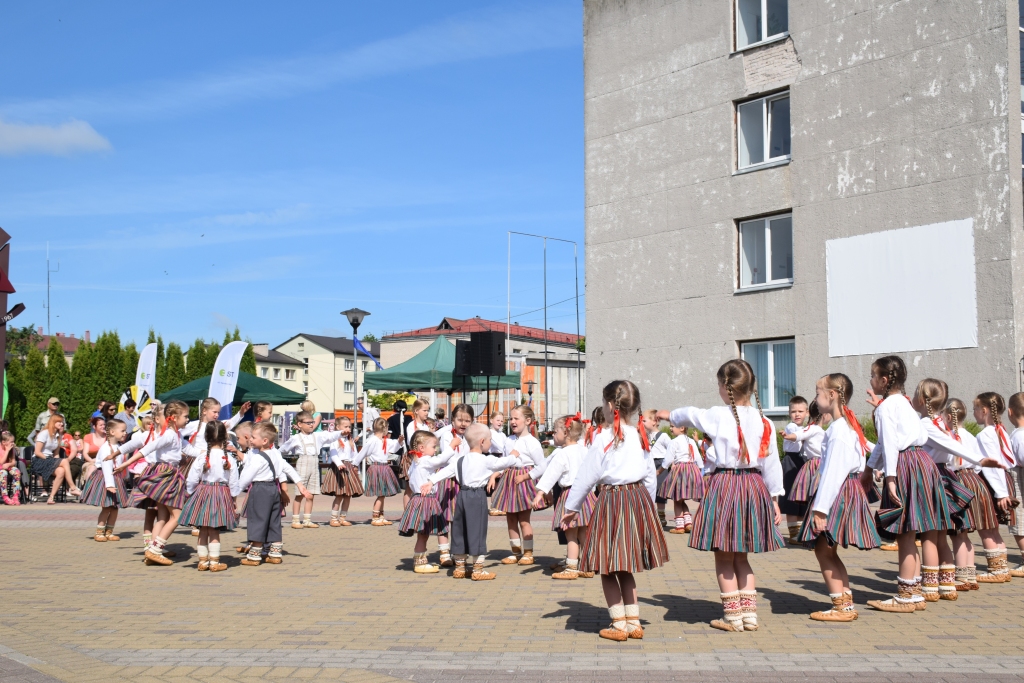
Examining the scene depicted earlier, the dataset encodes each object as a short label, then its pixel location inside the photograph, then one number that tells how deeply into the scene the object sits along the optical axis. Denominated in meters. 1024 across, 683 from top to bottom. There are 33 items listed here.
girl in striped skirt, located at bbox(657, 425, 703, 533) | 13.44
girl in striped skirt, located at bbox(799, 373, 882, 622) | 7.38
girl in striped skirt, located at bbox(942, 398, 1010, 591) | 8.83
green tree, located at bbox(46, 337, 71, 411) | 41.19
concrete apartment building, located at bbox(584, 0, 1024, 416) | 17.88
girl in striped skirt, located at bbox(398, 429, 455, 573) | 10.59
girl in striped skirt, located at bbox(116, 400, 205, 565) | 11.45
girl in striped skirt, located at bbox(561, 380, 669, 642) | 6.94
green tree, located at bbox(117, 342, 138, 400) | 44.41
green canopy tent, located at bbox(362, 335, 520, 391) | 24.61
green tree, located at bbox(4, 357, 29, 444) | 38.70
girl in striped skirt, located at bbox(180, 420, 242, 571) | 10.96
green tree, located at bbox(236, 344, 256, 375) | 51.59
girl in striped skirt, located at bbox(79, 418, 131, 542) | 13.38
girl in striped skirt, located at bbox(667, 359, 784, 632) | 7.06
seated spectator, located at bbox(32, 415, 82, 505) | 21.12
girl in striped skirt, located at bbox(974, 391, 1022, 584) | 9.26
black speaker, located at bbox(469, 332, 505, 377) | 23.22
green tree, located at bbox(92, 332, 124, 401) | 43.47
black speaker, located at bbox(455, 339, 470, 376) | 23.58
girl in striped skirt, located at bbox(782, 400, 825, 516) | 11.09
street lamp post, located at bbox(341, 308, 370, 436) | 26.61
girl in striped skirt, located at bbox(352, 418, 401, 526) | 15.83
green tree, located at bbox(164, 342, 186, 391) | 50.50
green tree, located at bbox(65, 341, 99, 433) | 42.19
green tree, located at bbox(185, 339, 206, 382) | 51.12
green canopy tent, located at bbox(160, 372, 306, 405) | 24.34
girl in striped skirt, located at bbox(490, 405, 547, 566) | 10.95
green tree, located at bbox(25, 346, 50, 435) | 40.09
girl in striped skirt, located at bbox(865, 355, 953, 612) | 7.80
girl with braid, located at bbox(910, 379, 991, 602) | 8.19
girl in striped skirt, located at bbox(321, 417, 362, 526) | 15.91
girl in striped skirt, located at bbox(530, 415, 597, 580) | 9.20
